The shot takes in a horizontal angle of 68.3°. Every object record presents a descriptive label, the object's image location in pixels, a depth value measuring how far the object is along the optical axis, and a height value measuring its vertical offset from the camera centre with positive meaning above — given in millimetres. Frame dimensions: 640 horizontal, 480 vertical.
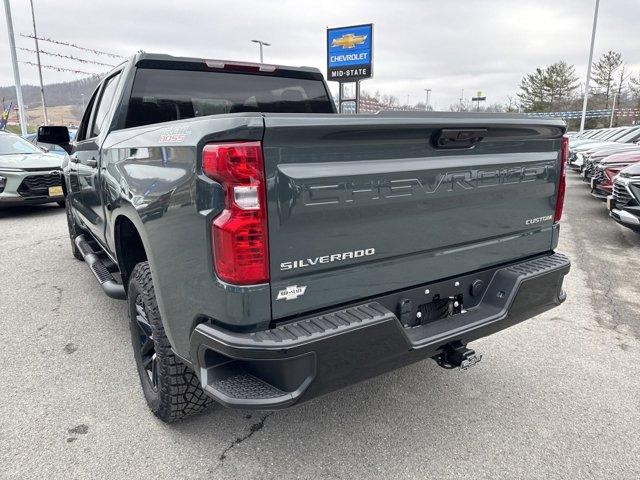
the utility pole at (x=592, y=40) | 30653 +5363
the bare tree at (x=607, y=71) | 61250 +6631
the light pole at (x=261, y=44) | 34750 +5939
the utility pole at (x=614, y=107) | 53781 +1935
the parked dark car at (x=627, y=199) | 6180 -1021
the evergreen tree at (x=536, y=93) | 62531 +4014
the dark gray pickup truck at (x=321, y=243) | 1784 -523
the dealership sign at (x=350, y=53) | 19188 +2904
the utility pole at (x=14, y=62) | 18297 +2561
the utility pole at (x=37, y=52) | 29945 +5086
